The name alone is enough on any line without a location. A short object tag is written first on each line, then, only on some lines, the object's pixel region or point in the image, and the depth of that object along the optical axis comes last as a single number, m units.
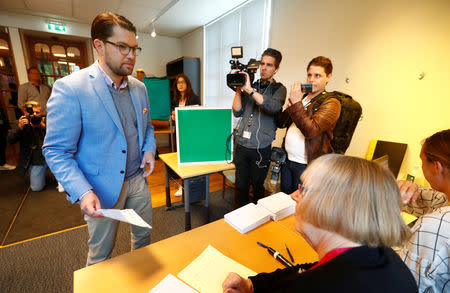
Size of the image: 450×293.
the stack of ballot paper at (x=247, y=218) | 1.02
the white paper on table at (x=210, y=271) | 0.74
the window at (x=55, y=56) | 4.70
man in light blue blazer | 0.93
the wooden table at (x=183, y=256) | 0.72
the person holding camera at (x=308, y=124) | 1.41
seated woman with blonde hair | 0.43
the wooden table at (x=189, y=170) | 1.74
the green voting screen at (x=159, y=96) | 4.35
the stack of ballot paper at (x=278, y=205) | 1.12
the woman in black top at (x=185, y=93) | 3.23
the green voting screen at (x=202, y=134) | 1.87
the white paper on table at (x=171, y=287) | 0.70
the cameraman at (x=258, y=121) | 1.66
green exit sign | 4.41
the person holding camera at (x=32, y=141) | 2.81
